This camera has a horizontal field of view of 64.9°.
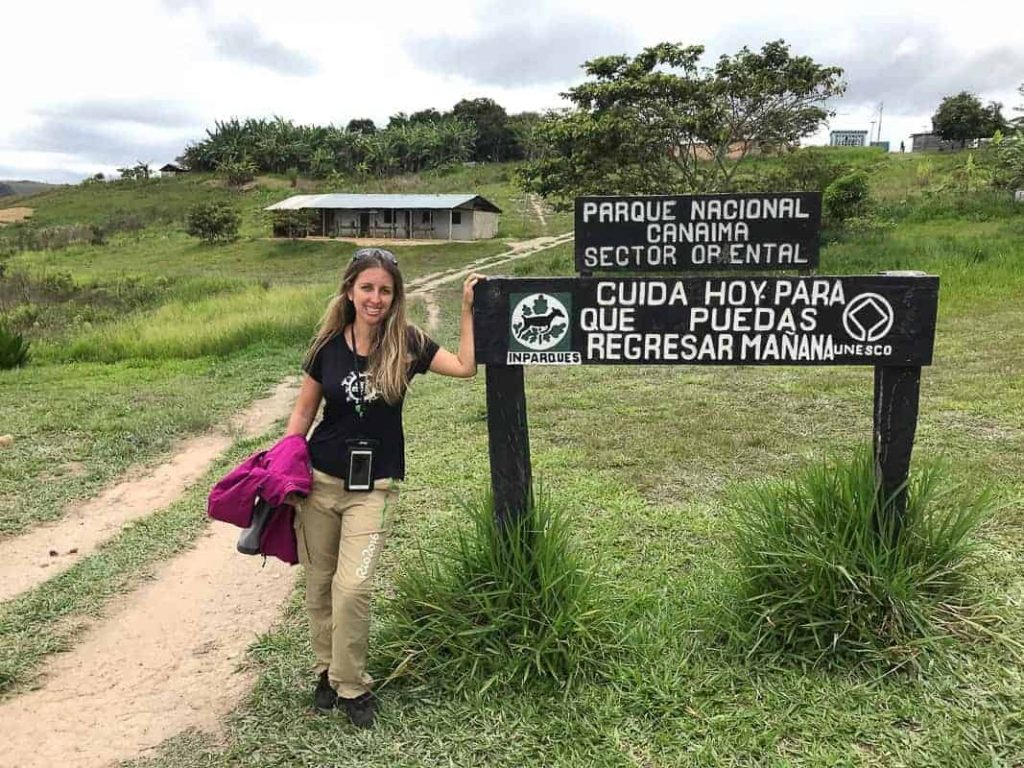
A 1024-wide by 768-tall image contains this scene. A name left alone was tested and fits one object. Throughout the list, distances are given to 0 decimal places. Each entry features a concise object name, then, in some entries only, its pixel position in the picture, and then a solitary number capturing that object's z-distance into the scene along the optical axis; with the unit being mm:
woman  2670
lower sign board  2945
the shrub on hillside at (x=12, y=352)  11711
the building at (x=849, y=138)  78250
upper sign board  3049
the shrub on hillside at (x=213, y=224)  38188
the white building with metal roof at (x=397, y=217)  36688
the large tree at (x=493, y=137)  66375
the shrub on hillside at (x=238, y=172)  60500
